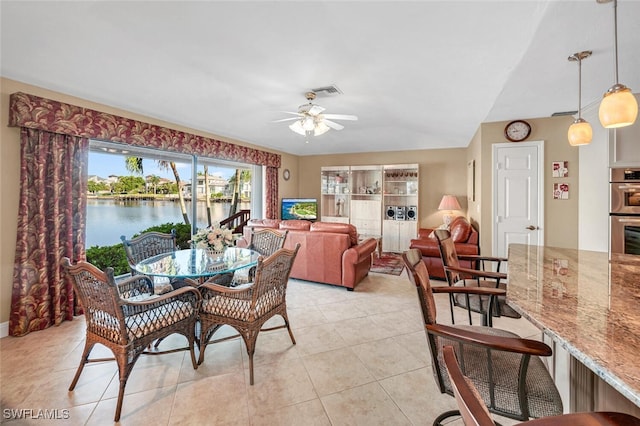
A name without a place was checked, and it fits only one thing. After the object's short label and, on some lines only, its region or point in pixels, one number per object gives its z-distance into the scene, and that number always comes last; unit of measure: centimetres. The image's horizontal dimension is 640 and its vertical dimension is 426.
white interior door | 391
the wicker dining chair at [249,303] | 198
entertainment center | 623
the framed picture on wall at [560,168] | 377
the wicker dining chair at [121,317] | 165
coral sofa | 375
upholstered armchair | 417
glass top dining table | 211
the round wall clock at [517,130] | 388
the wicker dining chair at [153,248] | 261
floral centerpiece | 259
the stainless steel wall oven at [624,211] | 305
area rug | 475
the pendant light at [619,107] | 147
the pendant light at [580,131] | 209
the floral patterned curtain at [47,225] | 257
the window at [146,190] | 347
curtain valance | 256
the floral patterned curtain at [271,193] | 618
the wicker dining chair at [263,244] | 299
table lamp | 541
